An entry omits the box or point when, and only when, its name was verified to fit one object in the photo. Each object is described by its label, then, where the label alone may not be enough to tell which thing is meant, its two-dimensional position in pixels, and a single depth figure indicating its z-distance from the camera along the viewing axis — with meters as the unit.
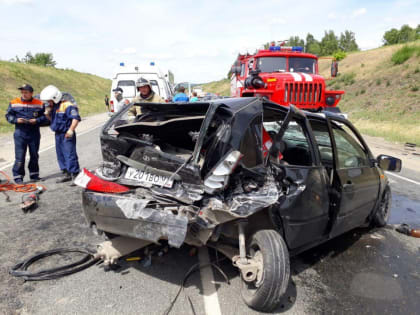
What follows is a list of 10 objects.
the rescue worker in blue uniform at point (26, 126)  6.21
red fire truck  9.74
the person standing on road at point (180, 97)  8.15
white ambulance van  11.84
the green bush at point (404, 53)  26.97
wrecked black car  2.50
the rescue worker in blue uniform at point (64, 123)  6.02
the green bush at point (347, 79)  31.05
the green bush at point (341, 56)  47.71
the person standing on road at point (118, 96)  9.74
